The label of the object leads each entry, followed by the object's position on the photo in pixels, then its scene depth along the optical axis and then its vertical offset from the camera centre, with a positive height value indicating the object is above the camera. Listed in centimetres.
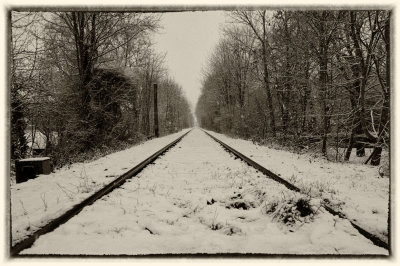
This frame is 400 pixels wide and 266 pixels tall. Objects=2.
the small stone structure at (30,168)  561 -91
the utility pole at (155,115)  2975 +134
